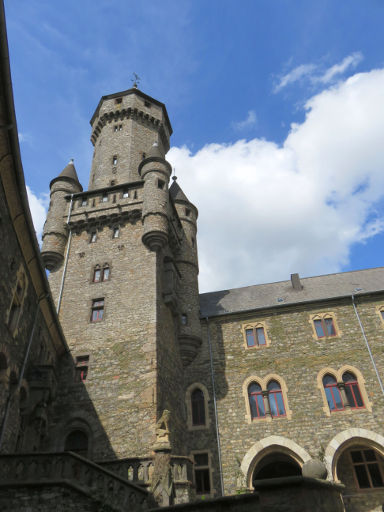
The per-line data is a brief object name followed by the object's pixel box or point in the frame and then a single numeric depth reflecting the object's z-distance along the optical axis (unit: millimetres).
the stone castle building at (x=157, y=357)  11704
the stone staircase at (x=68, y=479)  8594
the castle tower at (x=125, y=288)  15695
